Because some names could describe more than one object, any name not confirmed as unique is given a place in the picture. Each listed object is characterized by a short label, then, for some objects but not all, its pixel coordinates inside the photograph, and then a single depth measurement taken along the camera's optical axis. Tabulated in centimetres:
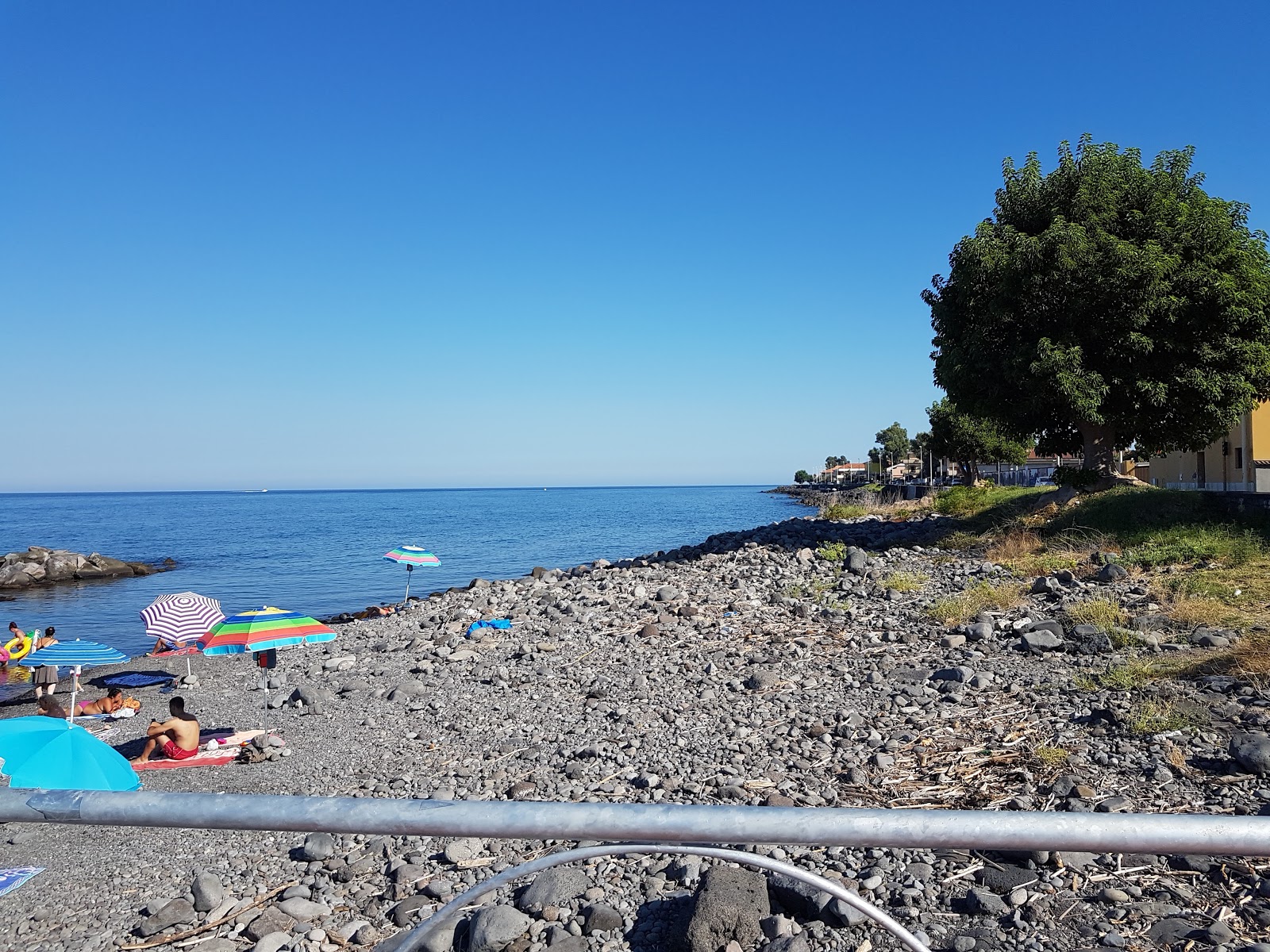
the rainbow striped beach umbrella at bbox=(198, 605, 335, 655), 1246
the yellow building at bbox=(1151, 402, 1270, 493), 2747
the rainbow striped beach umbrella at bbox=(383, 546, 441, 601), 2080
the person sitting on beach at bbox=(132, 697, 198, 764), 927
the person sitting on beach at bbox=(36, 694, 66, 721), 1180
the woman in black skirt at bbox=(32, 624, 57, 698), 1392
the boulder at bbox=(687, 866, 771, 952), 427
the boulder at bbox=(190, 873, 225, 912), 527
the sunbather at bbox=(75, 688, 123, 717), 1202
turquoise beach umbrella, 652
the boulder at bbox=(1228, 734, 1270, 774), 562
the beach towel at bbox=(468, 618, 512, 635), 1482
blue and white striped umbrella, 1206
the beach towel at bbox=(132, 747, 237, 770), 897
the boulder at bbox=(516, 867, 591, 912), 489
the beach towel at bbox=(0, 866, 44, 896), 572
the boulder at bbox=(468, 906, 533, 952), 449
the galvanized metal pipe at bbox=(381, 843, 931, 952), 189
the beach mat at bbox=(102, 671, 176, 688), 1336
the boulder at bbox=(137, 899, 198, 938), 507
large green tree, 1741
